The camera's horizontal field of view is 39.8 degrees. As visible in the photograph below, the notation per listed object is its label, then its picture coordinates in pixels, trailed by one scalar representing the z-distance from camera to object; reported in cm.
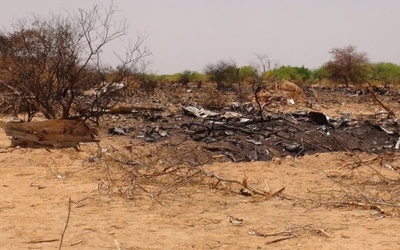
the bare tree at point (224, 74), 3497
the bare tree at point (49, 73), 1315
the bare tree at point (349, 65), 4069
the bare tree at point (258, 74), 2209
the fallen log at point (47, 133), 973
